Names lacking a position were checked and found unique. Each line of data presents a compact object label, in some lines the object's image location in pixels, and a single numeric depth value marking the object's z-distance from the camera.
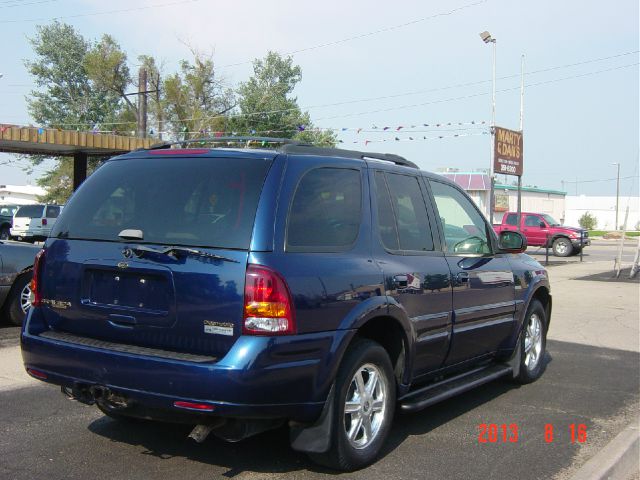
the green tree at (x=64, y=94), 55.25
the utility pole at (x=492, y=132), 23.91
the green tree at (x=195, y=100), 49.31
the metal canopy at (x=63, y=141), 18.94
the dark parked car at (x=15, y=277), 8.19
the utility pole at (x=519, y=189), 25.81
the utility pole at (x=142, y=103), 28.94
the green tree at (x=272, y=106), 46.88
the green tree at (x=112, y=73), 52.09
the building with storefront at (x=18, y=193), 93.75
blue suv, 3.60
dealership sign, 23.70
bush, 78.62
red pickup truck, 29.21
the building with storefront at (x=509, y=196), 64.56
